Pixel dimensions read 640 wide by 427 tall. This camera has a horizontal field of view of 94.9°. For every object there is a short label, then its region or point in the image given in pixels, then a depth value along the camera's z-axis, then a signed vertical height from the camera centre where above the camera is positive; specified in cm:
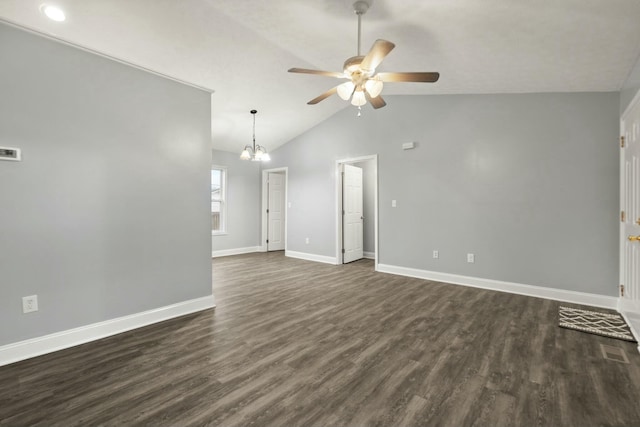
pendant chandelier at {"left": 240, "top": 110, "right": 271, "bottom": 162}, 534 +110
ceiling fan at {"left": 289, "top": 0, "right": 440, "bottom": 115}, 232 +115
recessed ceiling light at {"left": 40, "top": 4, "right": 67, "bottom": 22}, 229 +163
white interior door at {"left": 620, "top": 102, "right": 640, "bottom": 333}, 268 -3
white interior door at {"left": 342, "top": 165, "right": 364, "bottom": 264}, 611 +1
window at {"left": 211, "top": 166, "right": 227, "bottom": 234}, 711 +39
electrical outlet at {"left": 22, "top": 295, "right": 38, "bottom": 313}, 236 -71
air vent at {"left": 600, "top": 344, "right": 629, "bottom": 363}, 229 -113
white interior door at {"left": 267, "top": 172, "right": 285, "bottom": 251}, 786 +8
